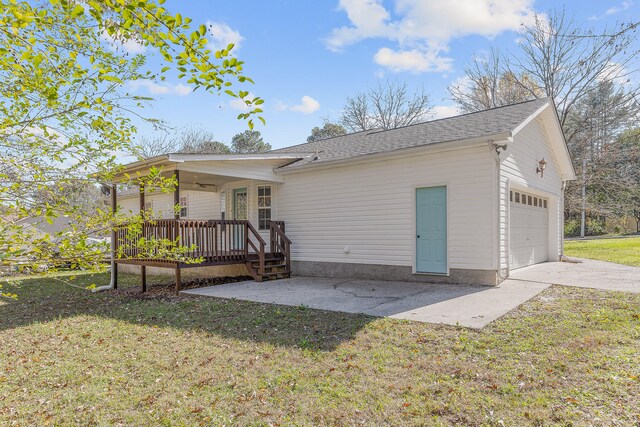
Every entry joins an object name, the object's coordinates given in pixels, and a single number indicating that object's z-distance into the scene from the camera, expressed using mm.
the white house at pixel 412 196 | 8141
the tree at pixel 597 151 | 19938
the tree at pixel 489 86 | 23234
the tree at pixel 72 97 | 1981
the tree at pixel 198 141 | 32500
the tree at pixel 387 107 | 30359
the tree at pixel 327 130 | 35275
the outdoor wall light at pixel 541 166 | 10927
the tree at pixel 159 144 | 31141
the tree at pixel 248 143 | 39250
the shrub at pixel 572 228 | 32094
